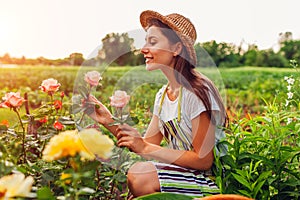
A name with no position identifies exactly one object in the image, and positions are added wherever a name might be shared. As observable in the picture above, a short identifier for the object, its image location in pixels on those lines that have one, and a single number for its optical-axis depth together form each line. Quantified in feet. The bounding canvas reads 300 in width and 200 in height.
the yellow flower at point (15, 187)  3.34
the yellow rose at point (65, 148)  3.60
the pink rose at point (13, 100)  6.31
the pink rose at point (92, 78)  6.36
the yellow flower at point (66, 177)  3.71
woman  6.56
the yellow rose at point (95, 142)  3.71
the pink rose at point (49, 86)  6.98
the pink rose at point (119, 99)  6.08
